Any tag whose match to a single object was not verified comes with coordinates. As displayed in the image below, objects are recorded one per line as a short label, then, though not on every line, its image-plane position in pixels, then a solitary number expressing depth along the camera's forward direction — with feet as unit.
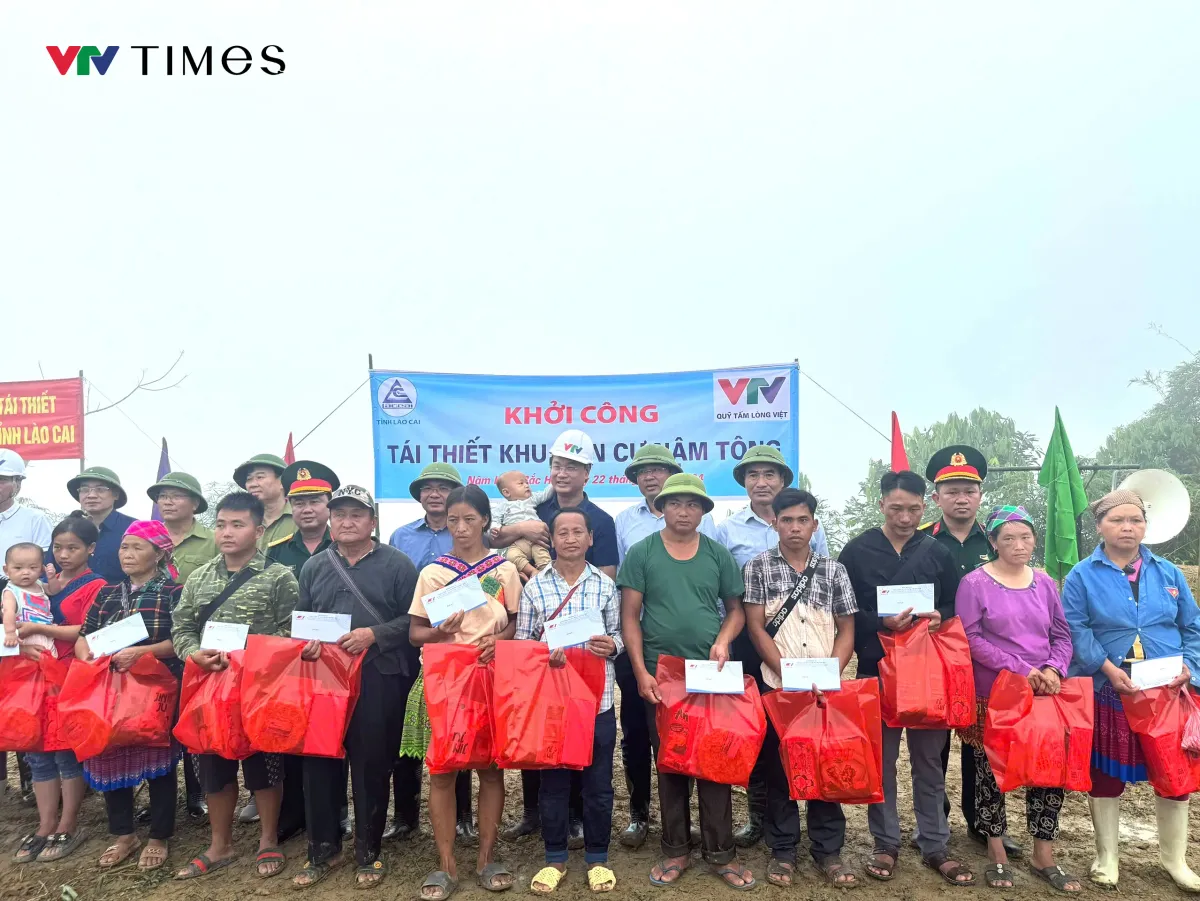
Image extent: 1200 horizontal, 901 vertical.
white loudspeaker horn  17.78
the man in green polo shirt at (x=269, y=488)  15.11
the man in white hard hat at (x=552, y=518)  13.38
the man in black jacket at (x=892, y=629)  12.05
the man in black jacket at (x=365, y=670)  11.91
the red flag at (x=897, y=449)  22.34
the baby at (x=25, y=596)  13.07
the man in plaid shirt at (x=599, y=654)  11.76
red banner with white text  32.73
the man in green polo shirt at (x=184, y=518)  14.10
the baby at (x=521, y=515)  13.08
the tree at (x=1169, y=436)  104.37
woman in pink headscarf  12.66
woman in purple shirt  11.71
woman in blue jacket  11.92
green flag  23.09
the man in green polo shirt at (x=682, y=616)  11.73
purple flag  28.27
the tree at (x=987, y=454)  98.02
